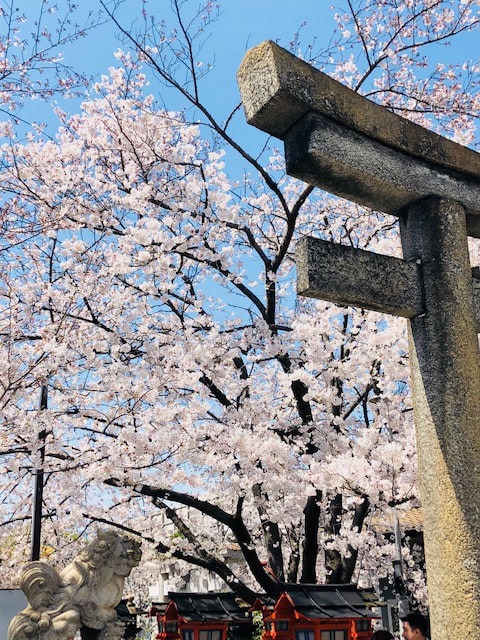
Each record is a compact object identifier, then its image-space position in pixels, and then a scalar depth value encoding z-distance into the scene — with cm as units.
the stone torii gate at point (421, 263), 316
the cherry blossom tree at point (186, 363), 931
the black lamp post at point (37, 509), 899
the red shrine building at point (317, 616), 775
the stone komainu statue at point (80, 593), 592
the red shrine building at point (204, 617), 946
